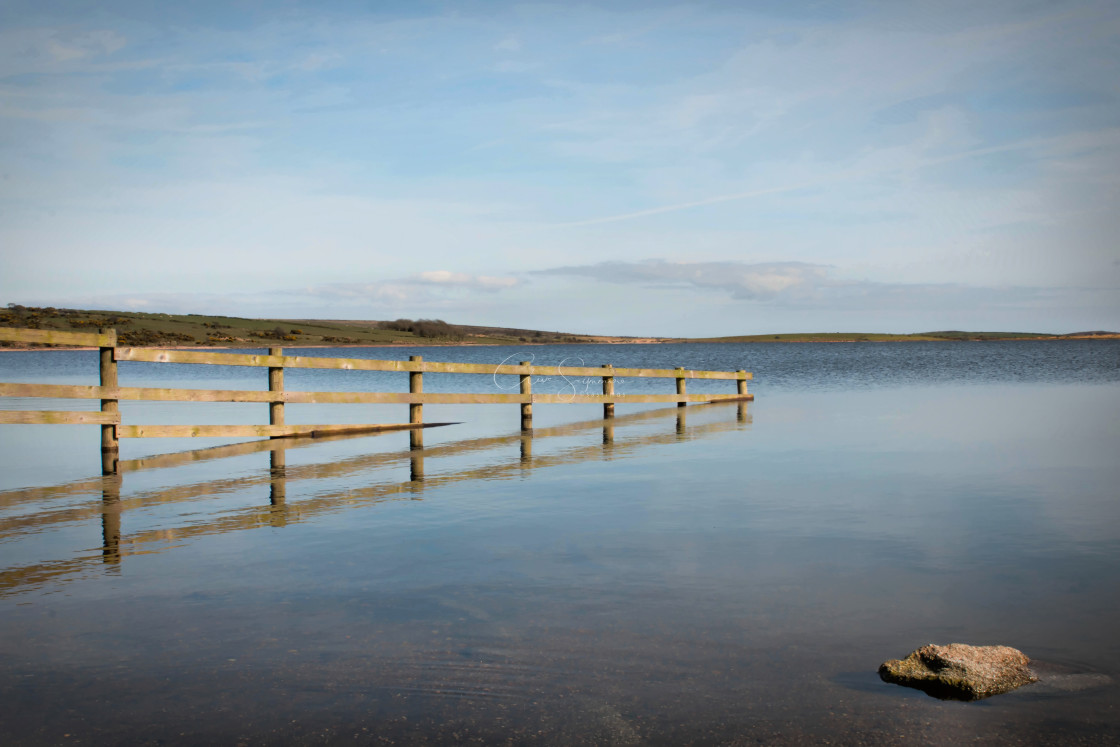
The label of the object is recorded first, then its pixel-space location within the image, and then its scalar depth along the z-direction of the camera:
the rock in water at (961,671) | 4.64
